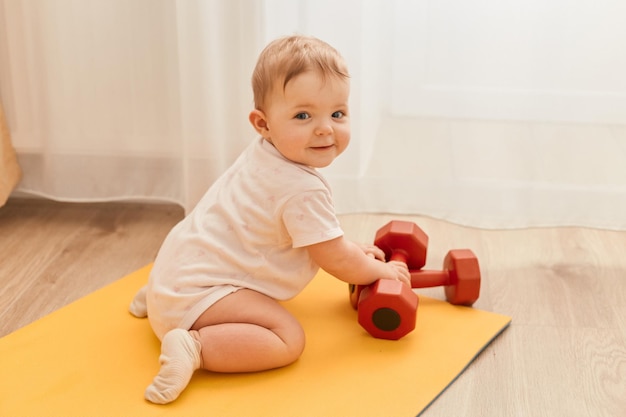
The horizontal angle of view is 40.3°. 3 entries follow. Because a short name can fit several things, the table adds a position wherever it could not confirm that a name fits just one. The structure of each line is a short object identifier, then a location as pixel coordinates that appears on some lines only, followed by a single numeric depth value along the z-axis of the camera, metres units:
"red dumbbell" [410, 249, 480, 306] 1.36
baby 1.17
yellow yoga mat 1.11
